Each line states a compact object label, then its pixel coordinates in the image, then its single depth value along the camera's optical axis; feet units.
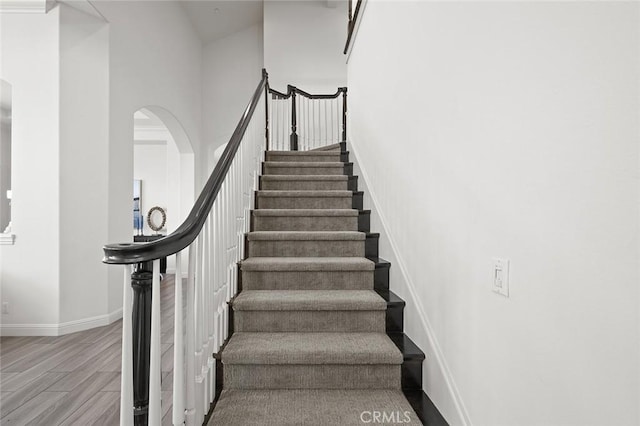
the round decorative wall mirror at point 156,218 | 28.66
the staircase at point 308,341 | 5.05
